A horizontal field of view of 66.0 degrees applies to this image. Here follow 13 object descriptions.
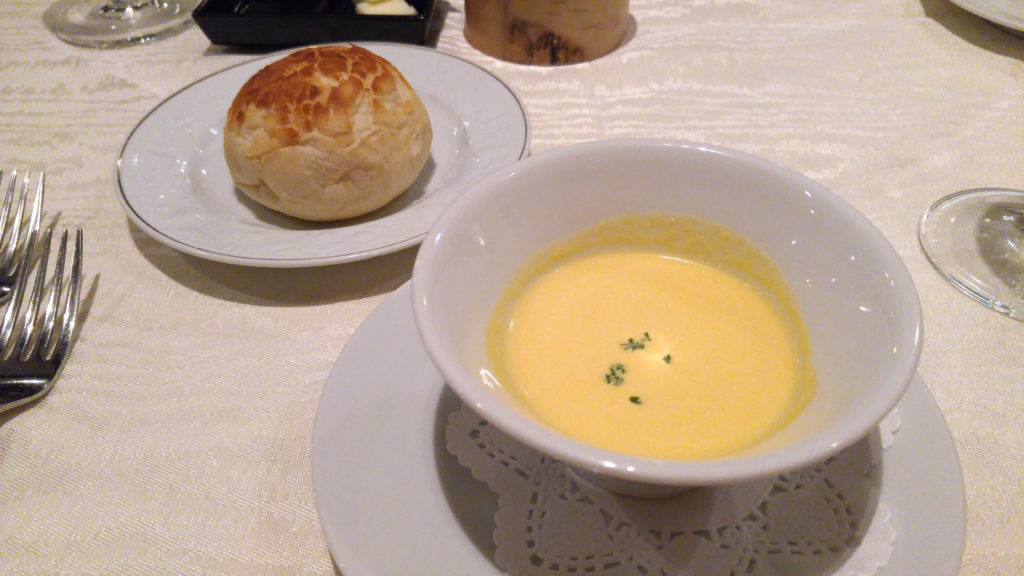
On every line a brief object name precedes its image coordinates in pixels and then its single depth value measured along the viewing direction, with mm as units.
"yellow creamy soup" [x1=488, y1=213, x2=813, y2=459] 235
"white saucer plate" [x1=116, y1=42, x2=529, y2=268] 297
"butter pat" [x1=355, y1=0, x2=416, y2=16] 432
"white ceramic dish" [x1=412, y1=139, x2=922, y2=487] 170
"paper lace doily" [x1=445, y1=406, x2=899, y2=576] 210
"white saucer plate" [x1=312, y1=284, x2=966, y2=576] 205
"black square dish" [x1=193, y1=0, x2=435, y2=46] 418
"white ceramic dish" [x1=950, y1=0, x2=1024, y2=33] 405
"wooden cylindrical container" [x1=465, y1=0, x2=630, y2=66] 410
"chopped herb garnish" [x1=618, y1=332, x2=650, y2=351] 256
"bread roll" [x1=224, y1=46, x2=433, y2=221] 310
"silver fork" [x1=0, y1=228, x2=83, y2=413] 268
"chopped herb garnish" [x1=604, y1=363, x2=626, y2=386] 246
